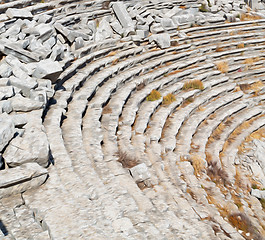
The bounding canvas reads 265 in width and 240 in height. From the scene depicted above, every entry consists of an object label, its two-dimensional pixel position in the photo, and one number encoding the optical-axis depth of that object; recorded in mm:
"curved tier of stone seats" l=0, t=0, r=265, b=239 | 4574
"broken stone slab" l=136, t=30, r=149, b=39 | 13633
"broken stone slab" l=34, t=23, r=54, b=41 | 10109
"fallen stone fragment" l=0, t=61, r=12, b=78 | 7549
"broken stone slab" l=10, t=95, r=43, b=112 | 6547
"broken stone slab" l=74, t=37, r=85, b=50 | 11344
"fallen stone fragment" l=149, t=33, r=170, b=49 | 13711
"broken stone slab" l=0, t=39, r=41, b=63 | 8703
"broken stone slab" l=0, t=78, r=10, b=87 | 7051
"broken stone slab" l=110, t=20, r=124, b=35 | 13627
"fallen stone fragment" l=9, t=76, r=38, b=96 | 7184
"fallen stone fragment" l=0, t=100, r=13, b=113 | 6184
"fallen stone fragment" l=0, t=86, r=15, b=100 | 6586
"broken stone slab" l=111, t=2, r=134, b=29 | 14133
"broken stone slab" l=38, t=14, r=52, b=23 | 11290
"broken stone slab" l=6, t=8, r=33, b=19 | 10508
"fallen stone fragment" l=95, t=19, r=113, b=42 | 12742
